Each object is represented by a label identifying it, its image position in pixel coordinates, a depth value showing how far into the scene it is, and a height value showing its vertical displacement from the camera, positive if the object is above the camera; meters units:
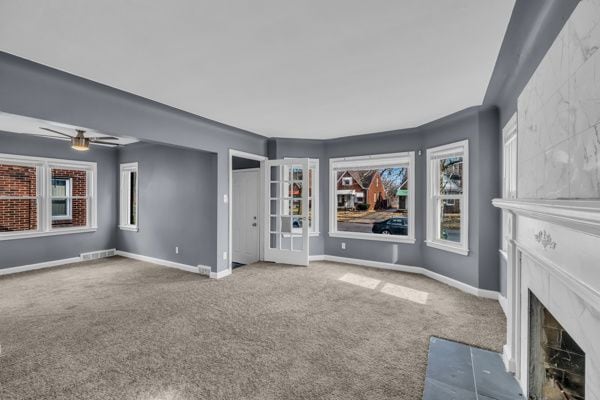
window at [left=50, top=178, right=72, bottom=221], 5.52 +0.03
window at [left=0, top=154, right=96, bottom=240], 4.87 +0.10
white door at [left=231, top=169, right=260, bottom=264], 5.64 -0.31
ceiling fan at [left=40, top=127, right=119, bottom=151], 3.97 +0.87
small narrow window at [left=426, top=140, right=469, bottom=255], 3.78 +0.05
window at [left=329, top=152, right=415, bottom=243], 4.82 +0.08
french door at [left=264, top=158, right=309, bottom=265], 5.25 -0.17
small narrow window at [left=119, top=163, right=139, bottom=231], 5.99 +0.10
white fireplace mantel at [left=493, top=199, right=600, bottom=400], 0.97 -0.36
